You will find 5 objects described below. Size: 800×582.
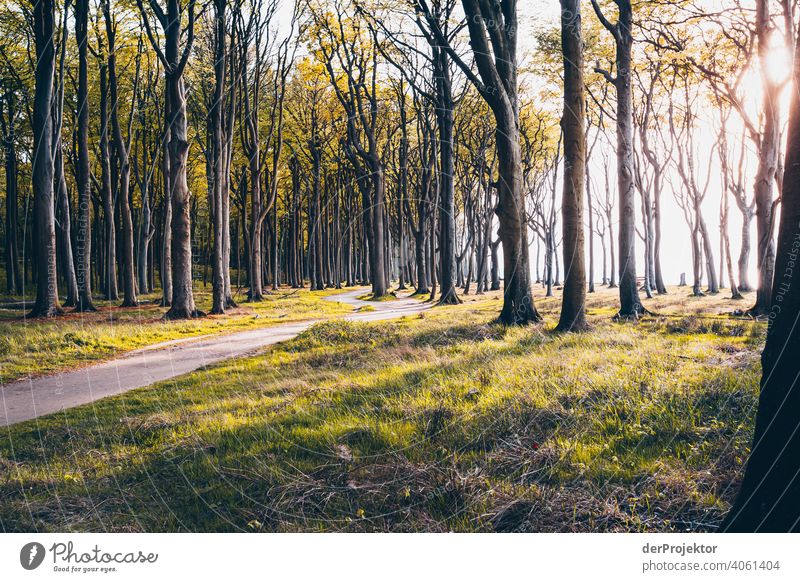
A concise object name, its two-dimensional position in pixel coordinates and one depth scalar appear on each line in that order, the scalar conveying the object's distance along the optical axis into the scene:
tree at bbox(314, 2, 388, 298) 23.50
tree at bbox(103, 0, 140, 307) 18.87
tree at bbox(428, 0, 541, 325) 10.12
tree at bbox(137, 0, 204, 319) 15.16
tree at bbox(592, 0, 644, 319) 12.77
